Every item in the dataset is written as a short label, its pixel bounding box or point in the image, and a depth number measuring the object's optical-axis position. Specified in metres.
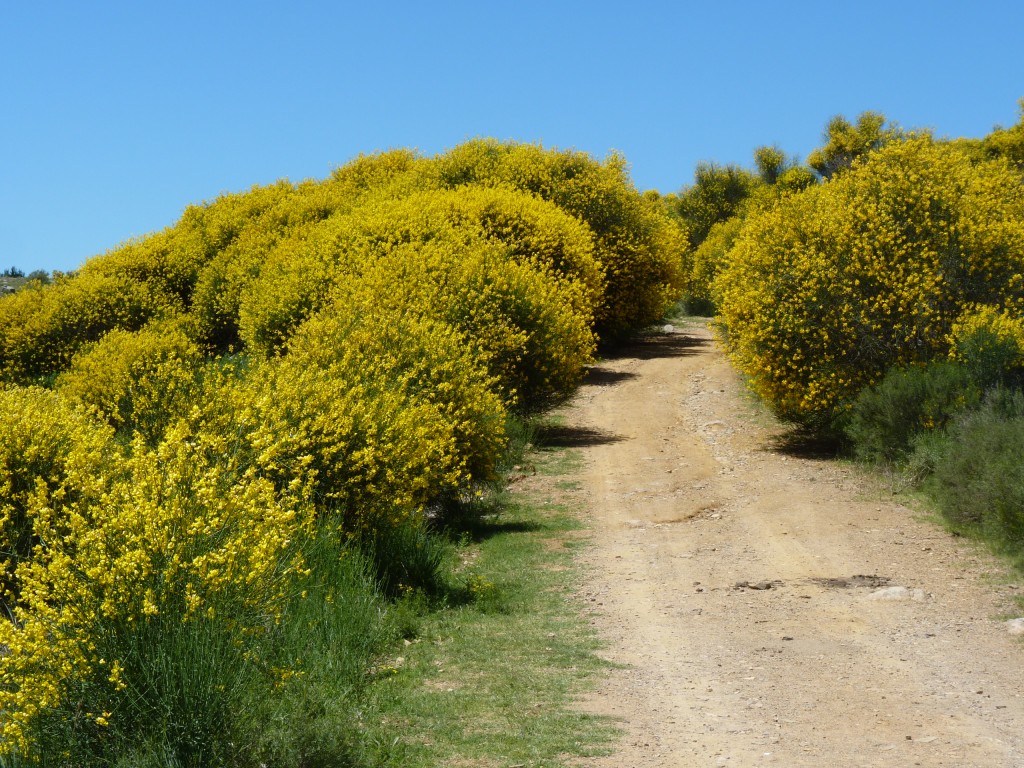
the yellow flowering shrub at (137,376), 12.64
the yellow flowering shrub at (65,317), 42.56
